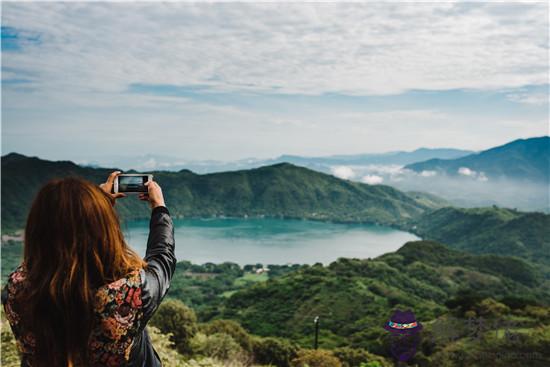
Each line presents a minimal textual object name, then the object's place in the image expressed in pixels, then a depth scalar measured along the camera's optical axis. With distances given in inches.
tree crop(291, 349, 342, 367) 289.4
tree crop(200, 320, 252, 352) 568.2
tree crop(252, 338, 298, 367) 510.3
